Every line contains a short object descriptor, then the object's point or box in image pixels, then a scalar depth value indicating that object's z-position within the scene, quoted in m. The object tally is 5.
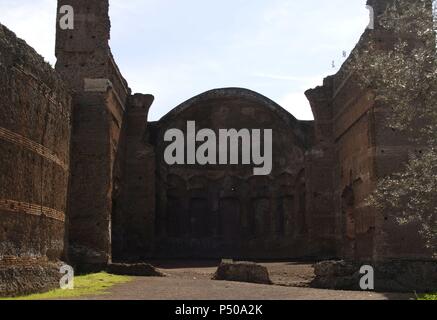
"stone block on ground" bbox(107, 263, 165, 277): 15.58
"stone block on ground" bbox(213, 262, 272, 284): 14.95
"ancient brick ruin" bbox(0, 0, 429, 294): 12.02
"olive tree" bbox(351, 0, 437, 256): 9.88
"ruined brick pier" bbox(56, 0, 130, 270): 16.17
